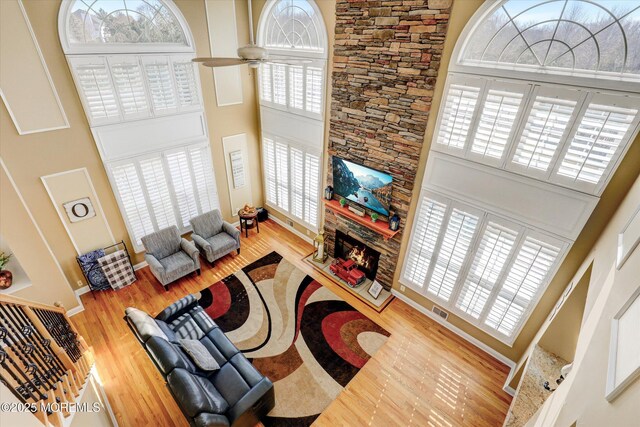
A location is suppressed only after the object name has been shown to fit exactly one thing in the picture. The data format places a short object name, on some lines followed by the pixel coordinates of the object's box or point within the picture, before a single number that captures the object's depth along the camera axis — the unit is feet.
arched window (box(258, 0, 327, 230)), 18.49
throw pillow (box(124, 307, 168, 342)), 12.31
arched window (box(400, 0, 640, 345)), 10.34
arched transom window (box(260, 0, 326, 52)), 17.85
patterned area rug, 14.48
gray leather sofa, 10.71
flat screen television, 17.62
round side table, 24.56
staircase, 7.62
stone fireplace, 13.76
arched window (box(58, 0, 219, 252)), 15.65
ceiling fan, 11.01
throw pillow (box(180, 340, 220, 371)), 12.70
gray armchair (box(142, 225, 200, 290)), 19.17
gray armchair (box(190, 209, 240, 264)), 21.33
